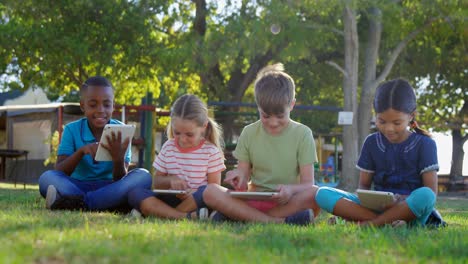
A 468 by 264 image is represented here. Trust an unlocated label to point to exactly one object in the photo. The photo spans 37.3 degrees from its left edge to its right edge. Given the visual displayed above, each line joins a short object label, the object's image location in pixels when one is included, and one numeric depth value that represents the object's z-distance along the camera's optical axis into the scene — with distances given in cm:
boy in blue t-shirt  537
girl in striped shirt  509
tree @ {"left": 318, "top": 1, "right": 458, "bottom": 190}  1515
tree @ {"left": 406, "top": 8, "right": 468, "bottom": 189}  2022
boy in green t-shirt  471
